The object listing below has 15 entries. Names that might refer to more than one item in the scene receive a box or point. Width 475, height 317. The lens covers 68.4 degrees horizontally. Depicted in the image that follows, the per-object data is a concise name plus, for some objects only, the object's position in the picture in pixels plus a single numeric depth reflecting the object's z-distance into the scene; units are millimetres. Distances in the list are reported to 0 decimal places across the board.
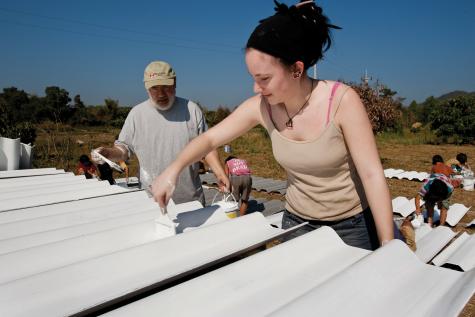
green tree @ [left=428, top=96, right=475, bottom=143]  21734
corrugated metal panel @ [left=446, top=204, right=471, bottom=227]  6855
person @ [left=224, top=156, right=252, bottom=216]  7062
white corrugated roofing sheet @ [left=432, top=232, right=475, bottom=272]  2570
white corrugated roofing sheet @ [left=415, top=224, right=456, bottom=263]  2561
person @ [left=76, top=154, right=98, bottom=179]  8542
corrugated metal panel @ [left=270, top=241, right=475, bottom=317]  983
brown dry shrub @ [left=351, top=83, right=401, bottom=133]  13116
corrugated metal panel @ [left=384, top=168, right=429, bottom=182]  11523
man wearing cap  3234
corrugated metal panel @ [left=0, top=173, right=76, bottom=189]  3257
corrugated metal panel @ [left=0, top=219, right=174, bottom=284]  1266
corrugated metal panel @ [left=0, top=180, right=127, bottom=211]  2398
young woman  1517
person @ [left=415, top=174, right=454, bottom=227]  6508
